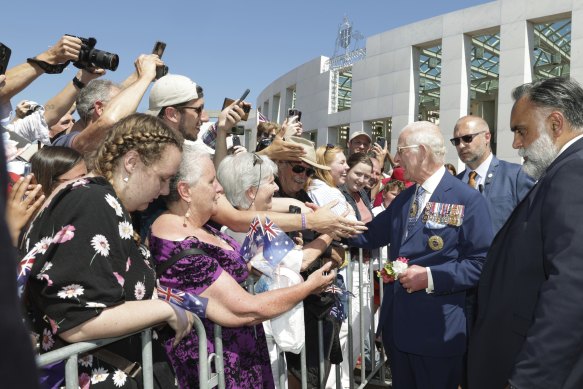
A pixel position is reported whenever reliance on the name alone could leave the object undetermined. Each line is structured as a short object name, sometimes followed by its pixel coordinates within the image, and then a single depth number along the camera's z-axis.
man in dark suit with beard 1.99
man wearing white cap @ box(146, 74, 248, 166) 3.34
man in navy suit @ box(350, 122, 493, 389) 3.23
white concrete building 23.50
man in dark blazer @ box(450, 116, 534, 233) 4.36
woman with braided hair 1.62
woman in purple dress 2.39
